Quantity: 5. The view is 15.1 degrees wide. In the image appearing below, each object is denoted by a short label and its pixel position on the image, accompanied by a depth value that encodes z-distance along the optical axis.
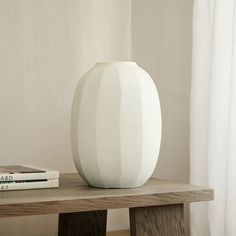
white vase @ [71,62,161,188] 2.63
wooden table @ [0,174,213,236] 2.40
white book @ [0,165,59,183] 2.61
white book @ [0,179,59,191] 2.60
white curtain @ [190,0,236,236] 2.92
